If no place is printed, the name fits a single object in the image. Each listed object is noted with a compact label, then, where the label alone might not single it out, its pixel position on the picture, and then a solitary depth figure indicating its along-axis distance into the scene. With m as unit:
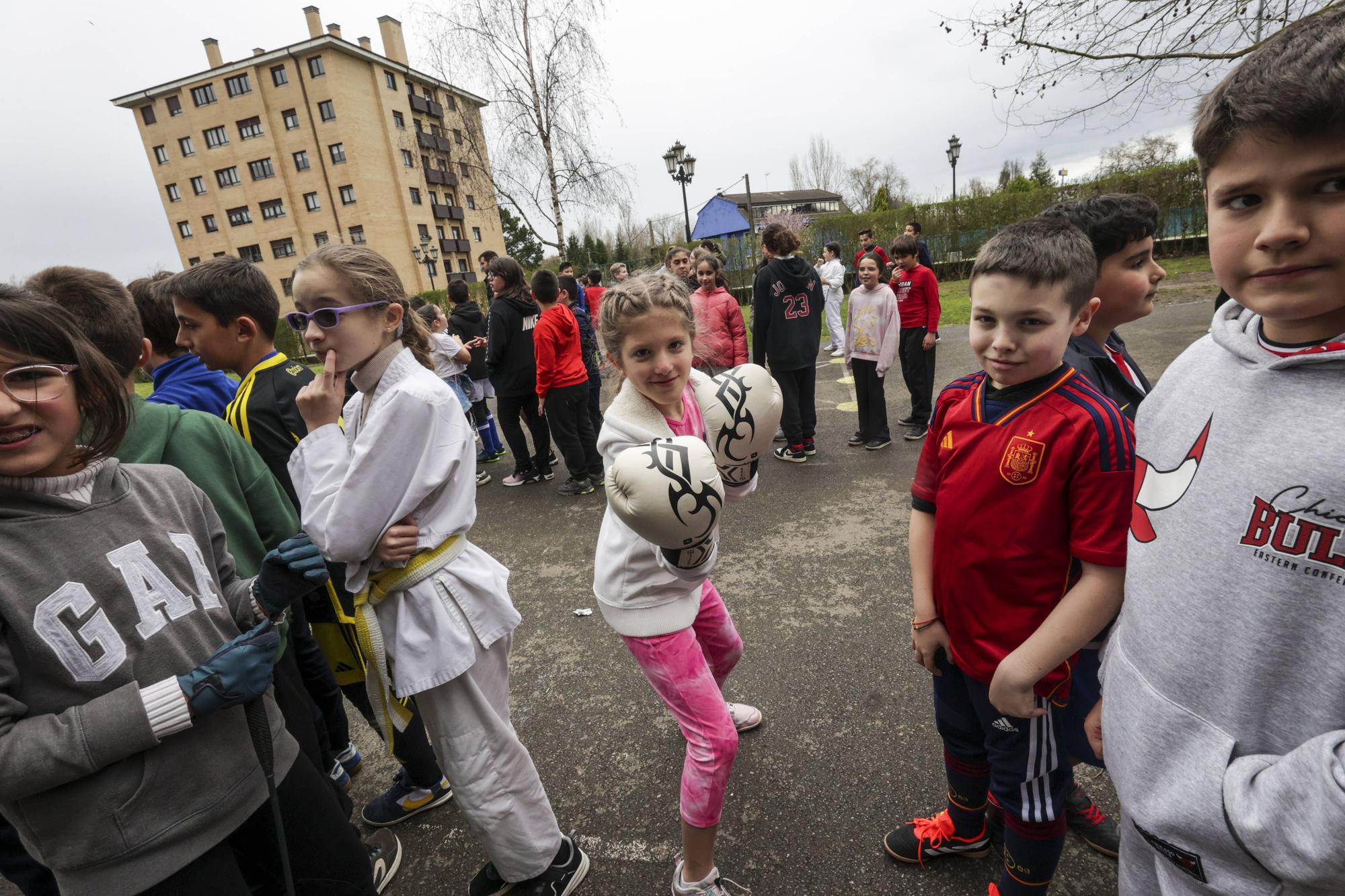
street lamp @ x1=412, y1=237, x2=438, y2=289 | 37.45
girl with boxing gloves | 1.73
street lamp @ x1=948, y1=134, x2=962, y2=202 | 20.05
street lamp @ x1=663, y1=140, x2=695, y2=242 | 14.90
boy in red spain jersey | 1.41
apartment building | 35.38
